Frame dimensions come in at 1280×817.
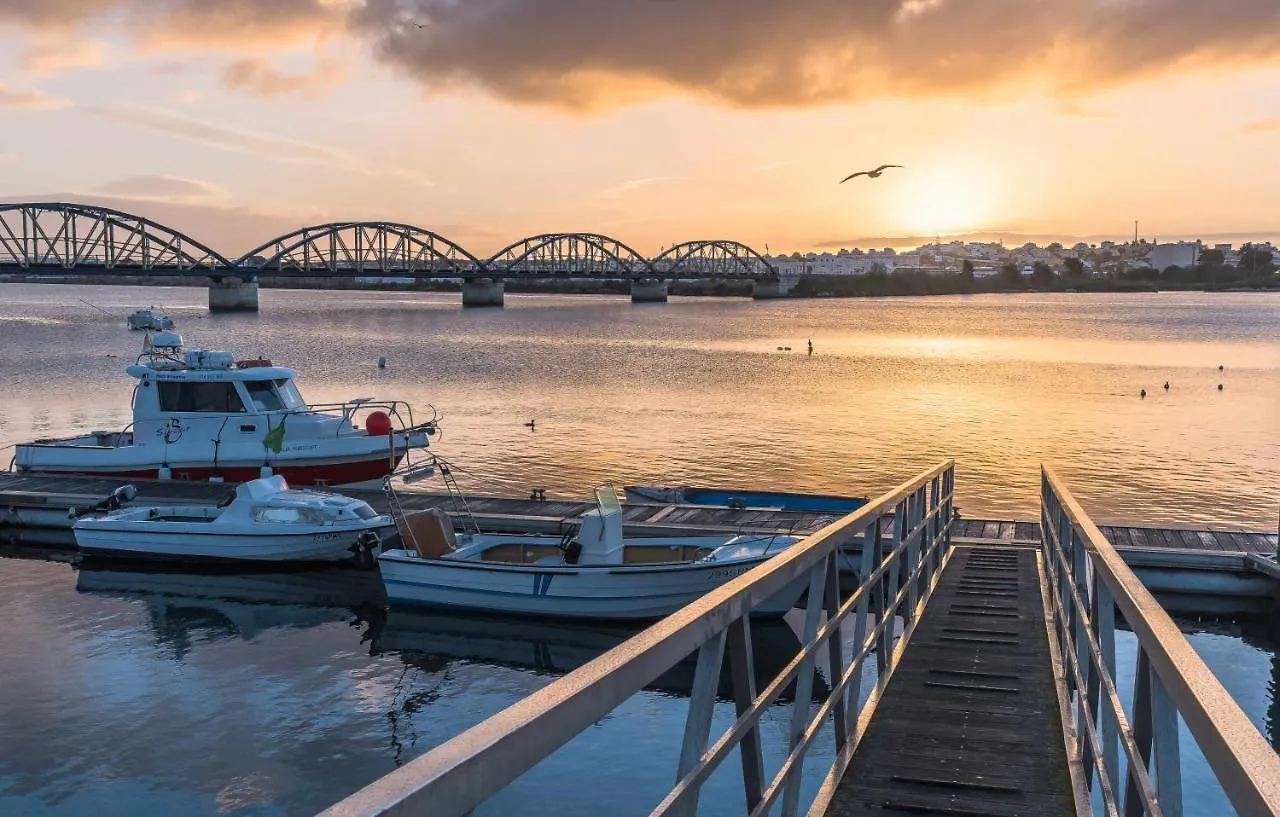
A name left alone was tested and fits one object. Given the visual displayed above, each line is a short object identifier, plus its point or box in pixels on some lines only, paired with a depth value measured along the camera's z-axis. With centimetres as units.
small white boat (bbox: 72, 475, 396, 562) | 2056
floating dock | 1762
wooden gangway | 201
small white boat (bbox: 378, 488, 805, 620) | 1697
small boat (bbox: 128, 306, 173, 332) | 3092
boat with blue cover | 2192
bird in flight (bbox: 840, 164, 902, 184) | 3409
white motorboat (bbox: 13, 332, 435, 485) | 2605
